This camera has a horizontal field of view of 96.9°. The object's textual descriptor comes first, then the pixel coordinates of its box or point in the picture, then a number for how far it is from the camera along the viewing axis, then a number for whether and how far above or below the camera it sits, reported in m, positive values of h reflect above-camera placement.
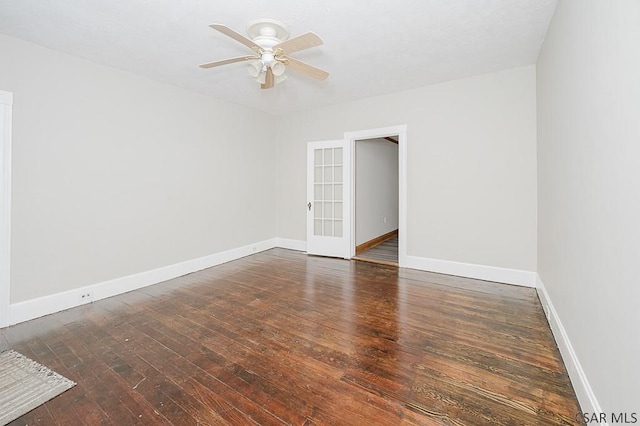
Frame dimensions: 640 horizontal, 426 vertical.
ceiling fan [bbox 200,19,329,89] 2.26 +1.42
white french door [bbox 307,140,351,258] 5.15 +0.30
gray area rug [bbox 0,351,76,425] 1.69 -1.15
